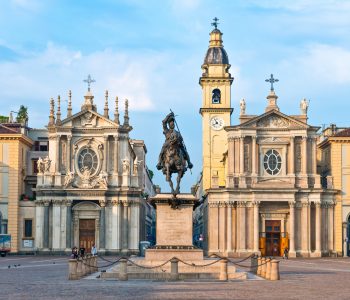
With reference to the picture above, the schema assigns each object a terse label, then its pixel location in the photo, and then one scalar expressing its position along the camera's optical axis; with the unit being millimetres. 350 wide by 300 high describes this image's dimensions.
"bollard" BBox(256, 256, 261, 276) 46719
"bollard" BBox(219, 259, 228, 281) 39688
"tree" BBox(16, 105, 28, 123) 123738
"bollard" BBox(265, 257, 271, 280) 41781
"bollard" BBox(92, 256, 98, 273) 48850
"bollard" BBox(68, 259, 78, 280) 40656
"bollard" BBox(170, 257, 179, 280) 38406
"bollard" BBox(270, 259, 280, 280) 40875
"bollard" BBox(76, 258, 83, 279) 41812
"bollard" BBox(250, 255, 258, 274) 49125
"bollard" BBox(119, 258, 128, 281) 39719
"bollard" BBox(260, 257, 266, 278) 44509
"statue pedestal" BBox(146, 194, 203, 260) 41469
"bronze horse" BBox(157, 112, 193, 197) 42406
